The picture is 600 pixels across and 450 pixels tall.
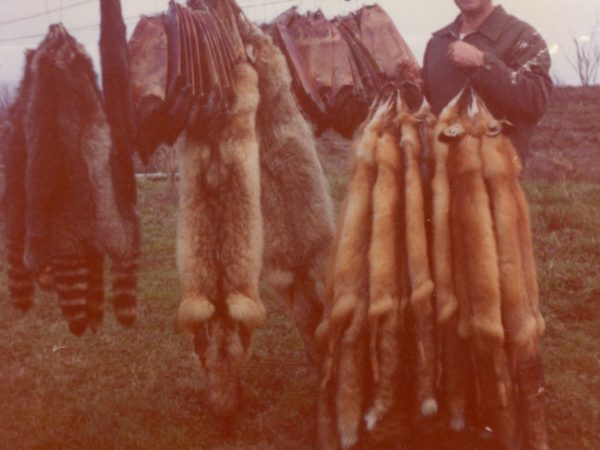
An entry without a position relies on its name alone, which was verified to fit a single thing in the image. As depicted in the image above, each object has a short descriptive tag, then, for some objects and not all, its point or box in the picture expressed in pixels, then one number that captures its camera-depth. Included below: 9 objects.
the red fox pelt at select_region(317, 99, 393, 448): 1.82
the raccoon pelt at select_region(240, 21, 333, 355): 2.13
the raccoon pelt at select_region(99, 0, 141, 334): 1.74
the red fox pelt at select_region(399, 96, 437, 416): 1.74
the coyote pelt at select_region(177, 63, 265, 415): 1.93
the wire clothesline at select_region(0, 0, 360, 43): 1.91
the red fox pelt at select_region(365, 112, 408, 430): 1.76
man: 1.91
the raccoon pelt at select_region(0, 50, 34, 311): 1.91
